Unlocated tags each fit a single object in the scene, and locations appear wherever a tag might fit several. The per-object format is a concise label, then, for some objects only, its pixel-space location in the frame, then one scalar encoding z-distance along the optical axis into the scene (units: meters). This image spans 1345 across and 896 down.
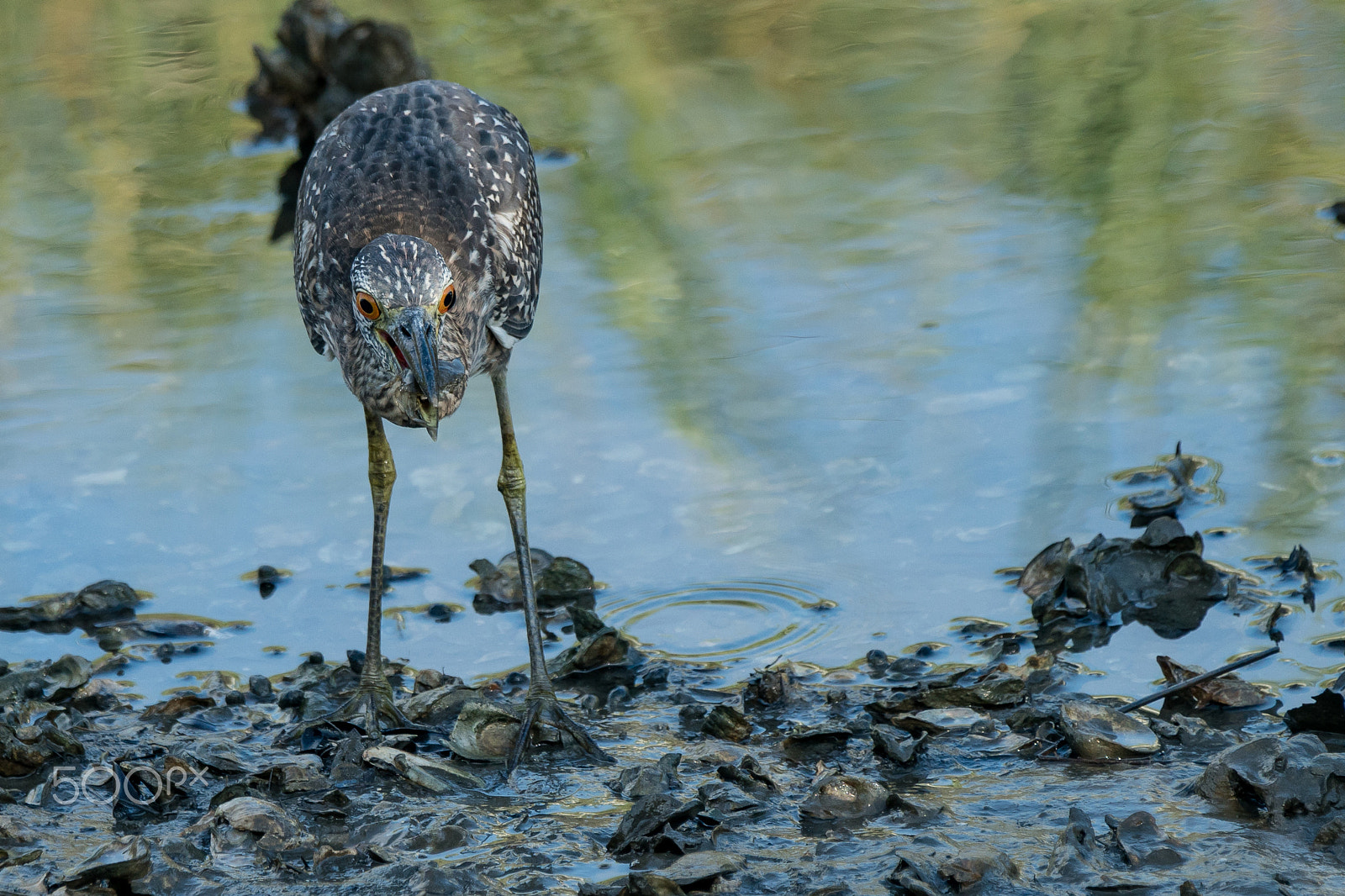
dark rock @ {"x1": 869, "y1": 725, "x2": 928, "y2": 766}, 8.37
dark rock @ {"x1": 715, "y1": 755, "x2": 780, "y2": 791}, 8.24
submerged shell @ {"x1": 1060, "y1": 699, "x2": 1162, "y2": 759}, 8.17
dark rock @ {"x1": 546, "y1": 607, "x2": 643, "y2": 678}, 10.10
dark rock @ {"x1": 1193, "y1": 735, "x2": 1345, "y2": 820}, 7.27
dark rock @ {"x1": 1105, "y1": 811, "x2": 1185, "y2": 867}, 7.02
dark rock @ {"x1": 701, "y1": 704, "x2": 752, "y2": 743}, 9.01
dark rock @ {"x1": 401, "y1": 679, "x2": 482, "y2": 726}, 9.73
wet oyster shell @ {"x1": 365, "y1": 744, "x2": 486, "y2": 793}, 8.76
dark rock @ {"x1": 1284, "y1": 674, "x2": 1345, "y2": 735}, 8.20
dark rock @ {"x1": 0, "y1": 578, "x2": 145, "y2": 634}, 11.18
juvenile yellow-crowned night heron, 9.37
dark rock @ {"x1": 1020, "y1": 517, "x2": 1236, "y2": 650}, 9.93
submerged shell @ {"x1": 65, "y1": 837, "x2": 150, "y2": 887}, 7.43
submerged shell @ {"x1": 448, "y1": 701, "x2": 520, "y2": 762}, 9.15
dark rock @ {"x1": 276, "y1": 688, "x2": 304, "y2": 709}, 10.02
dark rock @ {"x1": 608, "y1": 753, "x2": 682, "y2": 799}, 8.27
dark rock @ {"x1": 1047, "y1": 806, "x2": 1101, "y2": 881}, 6.97
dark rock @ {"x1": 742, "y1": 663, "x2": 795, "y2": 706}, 9.37
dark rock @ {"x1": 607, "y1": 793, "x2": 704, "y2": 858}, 7.62
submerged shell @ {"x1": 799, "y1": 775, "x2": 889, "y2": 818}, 7.83
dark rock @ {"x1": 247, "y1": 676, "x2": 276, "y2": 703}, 10.12
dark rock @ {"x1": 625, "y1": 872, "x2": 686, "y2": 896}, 7.02
